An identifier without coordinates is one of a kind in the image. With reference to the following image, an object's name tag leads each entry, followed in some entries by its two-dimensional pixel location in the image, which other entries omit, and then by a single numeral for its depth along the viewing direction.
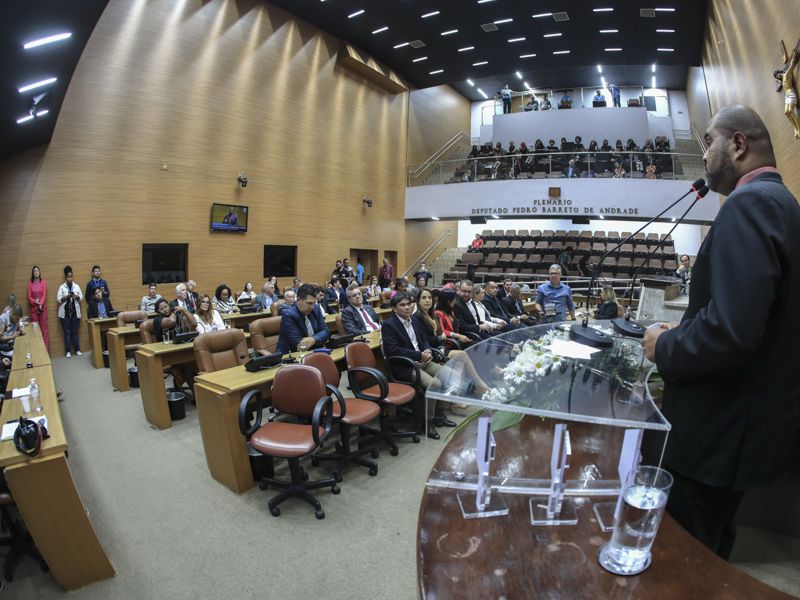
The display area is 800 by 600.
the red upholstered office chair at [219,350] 4.42
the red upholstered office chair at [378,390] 3.87
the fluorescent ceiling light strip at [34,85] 5.32
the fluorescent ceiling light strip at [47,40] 4.40
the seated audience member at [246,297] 9.35
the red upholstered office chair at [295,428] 3.07
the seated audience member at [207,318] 5.84
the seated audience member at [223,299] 7.82
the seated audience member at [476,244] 15.81
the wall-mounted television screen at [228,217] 10.43
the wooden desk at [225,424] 3.31
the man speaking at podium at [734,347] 0.96
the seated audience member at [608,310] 4.54
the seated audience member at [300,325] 4.82
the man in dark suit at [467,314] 6.36
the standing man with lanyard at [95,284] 8.35
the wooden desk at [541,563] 0.88
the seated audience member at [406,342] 4.43
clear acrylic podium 1.06
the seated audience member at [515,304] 7.87
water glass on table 0.93
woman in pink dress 7.82
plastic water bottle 2.86
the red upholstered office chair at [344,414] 3.51
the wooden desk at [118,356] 5.86
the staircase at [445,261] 17.38
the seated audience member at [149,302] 8.06
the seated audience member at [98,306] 8.25
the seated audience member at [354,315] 5.61
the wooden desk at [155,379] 4.54
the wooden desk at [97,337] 7.21
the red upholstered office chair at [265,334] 5.20
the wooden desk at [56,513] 2.23
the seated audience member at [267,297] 8.98
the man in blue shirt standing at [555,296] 6.87
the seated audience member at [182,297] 7.33
